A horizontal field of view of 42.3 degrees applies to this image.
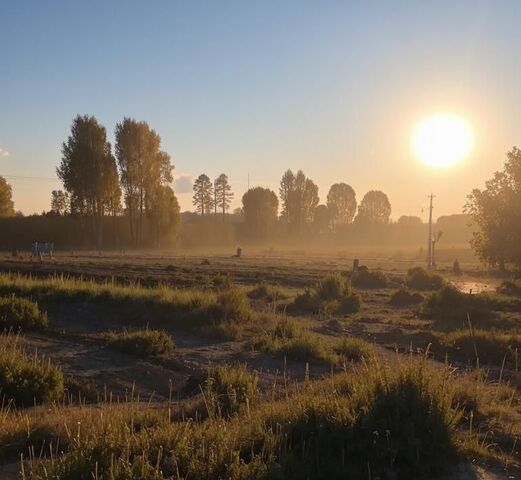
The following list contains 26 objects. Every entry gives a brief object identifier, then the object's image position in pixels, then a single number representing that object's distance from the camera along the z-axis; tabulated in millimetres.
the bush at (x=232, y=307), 17984
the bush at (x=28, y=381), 9076
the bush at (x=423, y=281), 36131
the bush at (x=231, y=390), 8250
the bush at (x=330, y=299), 23484
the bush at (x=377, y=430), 6148
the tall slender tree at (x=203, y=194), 119500
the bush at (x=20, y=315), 15508
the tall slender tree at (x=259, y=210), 116312
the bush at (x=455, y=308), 21609
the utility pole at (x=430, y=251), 60931
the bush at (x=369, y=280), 36812
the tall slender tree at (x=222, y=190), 122062
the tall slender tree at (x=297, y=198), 124000
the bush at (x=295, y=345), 13344
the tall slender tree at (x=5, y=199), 89562
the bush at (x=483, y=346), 14644
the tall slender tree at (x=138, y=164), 79125
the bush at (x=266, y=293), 26531
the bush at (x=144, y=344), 13242
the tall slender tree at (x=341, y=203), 143875
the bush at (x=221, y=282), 25989
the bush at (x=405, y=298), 27739
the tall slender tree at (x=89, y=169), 73562
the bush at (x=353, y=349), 13451
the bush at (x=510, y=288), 31984
